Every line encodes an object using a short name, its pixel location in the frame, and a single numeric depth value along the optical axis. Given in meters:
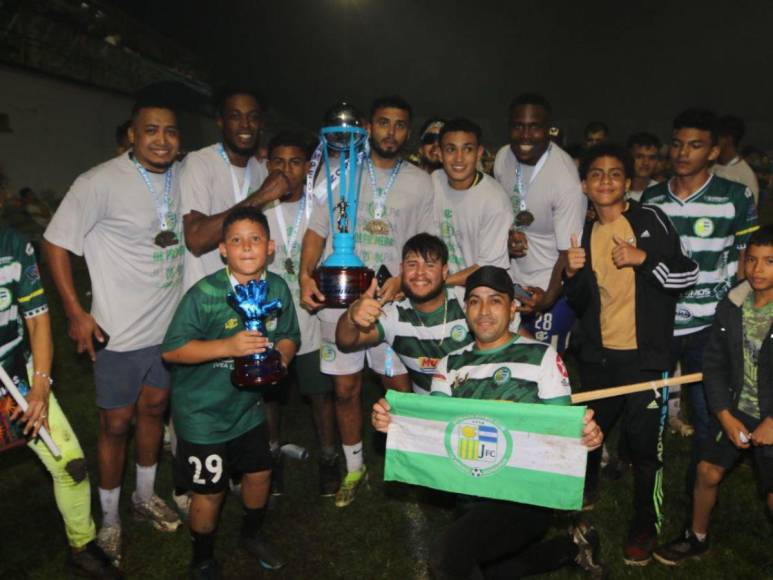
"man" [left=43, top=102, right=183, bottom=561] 3.97
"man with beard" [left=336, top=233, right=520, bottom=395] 3.98
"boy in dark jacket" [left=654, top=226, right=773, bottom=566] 3.49
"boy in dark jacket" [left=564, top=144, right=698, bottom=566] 3.91
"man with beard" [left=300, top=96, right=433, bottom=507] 4.62
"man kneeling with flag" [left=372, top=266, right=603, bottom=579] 3.18
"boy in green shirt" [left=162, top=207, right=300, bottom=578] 3.58
